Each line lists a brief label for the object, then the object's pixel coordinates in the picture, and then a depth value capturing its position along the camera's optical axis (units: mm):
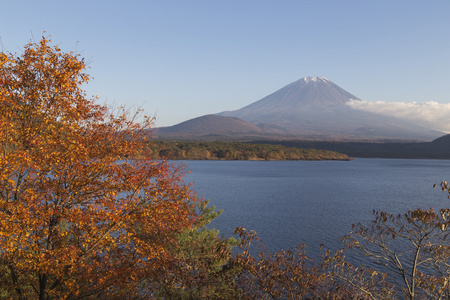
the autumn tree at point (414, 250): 8484
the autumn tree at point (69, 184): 8633
